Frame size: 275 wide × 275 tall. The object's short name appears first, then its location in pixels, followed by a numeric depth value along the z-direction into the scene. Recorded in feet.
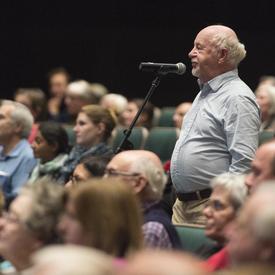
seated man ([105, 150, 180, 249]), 17.47
